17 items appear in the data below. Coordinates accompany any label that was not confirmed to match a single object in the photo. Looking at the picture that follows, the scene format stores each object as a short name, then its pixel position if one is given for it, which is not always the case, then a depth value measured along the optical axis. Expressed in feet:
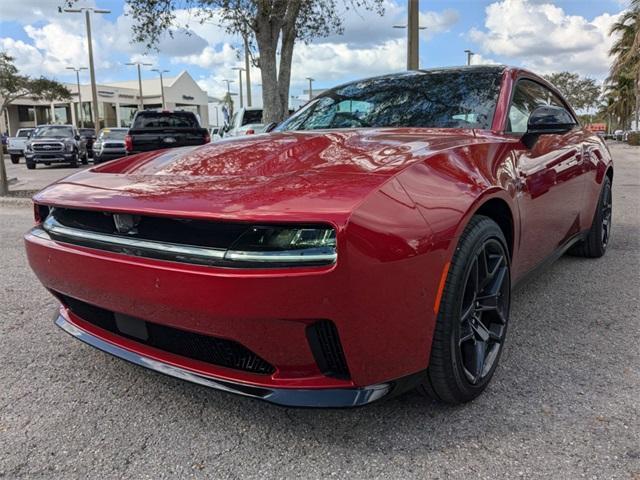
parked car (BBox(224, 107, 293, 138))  54.60
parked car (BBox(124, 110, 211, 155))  41.55
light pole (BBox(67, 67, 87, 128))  191.66
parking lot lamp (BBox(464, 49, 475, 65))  126.31
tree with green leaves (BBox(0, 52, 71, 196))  100.42
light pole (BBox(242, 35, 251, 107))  37.47
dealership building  212.43
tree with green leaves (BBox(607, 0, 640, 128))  102.34
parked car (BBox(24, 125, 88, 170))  64.59
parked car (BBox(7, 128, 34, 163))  85.51
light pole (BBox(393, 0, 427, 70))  27.30
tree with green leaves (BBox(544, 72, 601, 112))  227.40
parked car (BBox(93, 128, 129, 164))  61.21
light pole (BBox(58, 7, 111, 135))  87.04
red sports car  5.48
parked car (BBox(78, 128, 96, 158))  84.15
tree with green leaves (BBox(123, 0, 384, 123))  33.06
